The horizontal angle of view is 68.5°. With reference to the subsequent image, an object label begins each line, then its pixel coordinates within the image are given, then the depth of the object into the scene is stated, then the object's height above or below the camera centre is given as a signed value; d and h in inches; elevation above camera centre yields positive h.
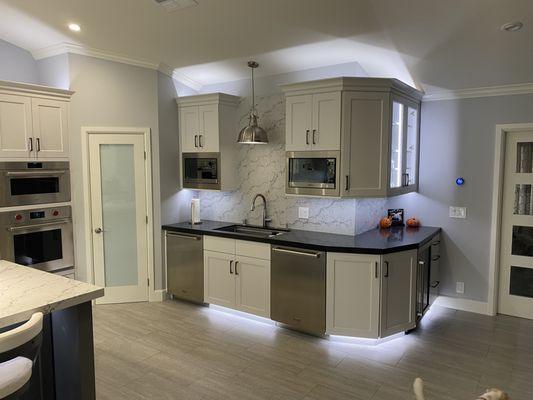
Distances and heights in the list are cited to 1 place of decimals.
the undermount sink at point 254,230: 178.4 -27.9
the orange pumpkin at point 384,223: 176.4 -23.7
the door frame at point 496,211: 162.2 -17.3
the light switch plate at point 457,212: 171.8 -18.5
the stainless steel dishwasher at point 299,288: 144.1 -44.9
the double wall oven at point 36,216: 150.9 -18.3
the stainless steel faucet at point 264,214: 186.2 -20.7
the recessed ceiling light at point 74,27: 150.8 +55.7
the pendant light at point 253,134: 159.9 +14.9
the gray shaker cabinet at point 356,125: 145.6 +17.4
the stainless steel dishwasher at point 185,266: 178.4 -44.5
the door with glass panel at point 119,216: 178.4 -21.0
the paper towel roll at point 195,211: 191.6 -19.9
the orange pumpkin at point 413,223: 178.1 -24.0
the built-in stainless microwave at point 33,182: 150.1 -4.8
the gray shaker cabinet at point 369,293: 137.6 -43.8
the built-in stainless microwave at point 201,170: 185.6 +0.0
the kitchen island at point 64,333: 81.9 -35.5
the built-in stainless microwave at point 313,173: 149.2 -1.1
